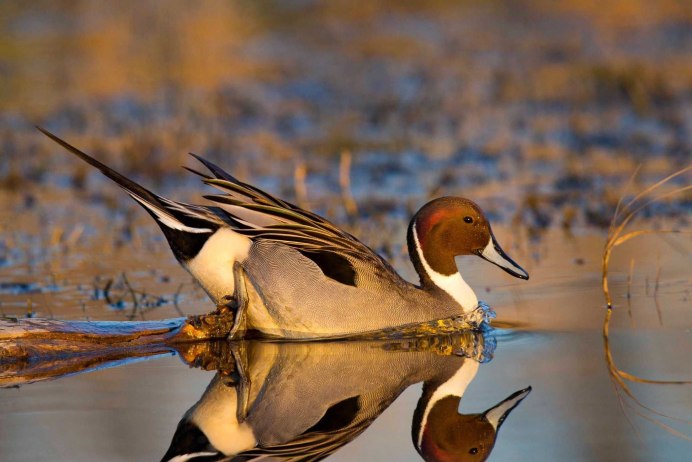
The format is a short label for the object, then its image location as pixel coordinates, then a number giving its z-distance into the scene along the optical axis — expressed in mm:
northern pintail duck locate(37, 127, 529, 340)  12320
